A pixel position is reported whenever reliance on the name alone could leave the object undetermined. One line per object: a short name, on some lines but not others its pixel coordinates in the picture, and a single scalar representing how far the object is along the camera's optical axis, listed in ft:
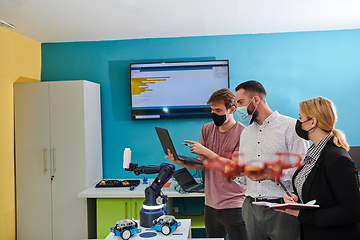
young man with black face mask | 6.91
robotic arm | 6.26
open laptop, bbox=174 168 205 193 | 10.13
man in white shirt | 5.42
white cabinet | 10.90
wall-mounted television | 11.80
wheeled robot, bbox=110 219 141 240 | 5.72
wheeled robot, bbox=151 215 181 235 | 5.87
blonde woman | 4.40
